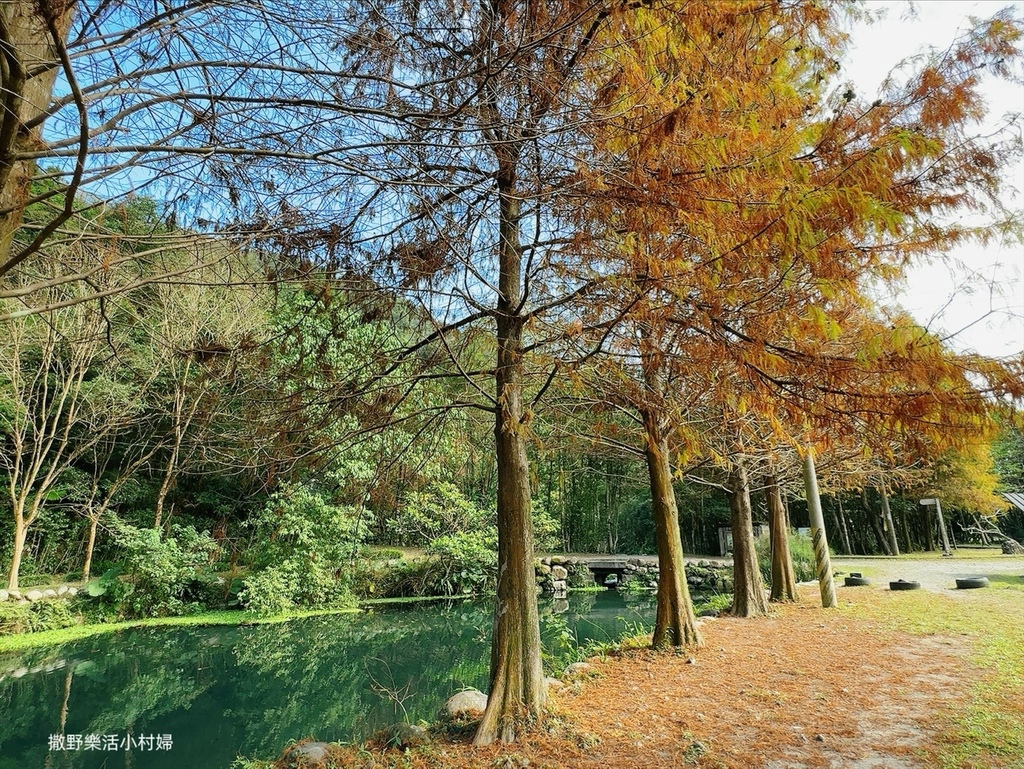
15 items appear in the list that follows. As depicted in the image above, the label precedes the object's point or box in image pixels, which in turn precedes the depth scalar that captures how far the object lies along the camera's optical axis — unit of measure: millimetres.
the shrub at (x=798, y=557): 11812
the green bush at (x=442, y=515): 12430
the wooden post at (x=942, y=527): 14620
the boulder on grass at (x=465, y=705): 3984
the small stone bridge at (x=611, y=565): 15398
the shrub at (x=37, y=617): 8758
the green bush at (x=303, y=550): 11055
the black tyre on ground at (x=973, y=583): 8391
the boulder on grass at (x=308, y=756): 3534
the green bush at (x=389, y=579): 12508
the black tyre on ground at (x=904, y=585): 8711
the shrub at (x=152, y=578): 10445
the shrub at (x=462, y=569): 12820
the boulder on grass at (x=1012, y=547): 14172
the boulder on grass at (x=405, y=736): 3590
